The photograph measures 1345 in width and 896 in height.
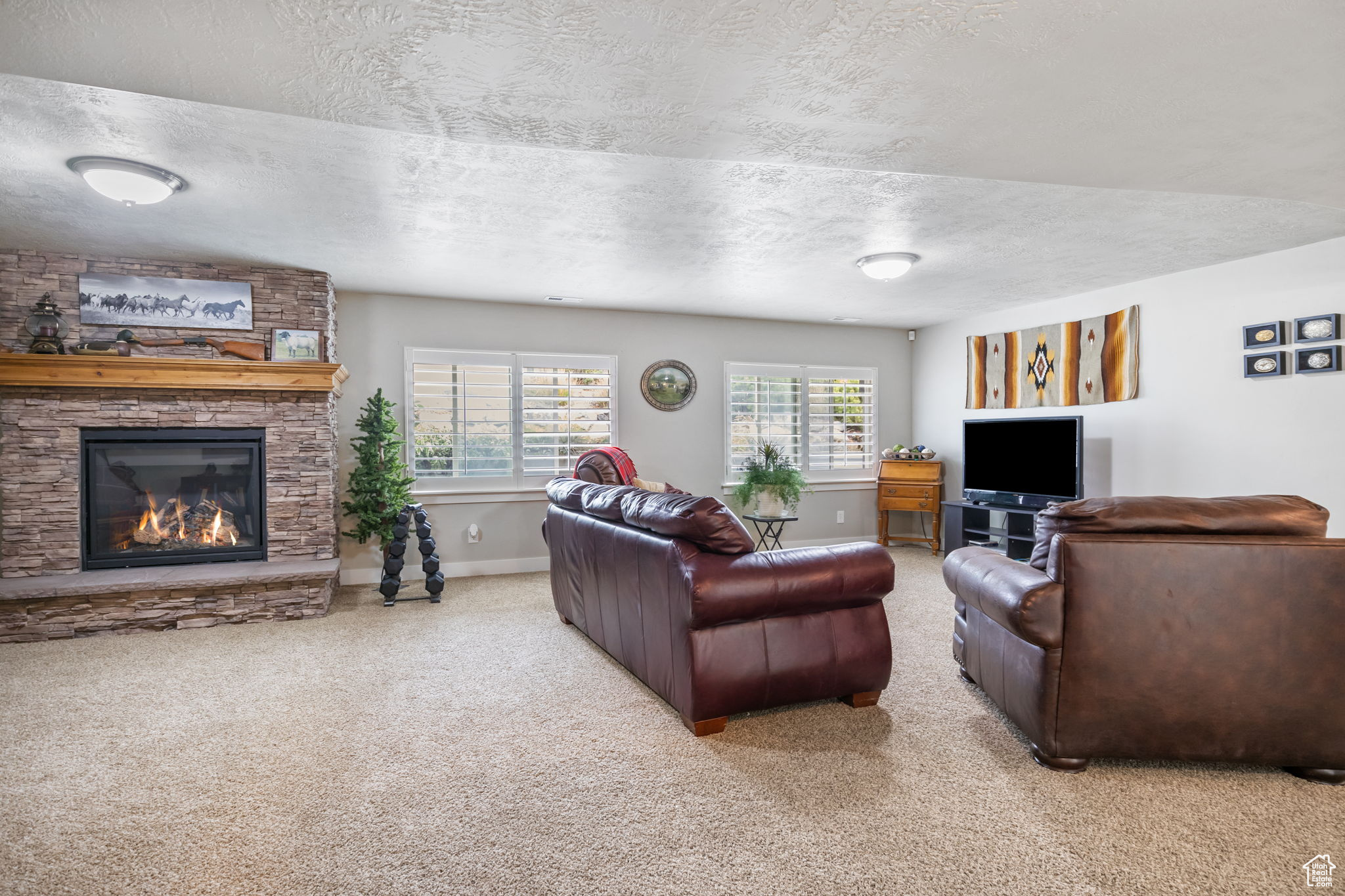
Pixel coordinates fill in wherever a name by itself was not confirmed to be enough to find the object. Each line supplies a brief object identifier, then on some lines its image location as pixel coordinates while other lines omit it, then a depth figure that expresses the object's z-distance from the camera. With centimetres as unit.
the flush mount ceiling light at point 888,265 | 423
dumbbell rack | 472
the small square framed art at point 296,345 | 466
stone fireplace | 408
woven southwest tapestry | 516
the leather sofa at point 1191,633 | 216
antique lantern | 410
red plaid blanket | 493
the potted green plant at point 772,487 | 611
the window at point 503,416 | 557
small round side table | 601
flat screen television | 530
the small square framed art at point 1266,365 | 417
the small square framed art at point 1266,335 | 418
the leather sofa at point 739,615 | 258
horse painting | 432
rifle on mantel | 443
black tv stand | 573
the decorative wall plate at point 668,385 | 627
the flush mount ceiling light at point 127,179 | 275
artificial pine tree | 489
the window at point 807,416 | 669
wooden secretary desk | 667
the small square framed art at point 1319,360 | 392
